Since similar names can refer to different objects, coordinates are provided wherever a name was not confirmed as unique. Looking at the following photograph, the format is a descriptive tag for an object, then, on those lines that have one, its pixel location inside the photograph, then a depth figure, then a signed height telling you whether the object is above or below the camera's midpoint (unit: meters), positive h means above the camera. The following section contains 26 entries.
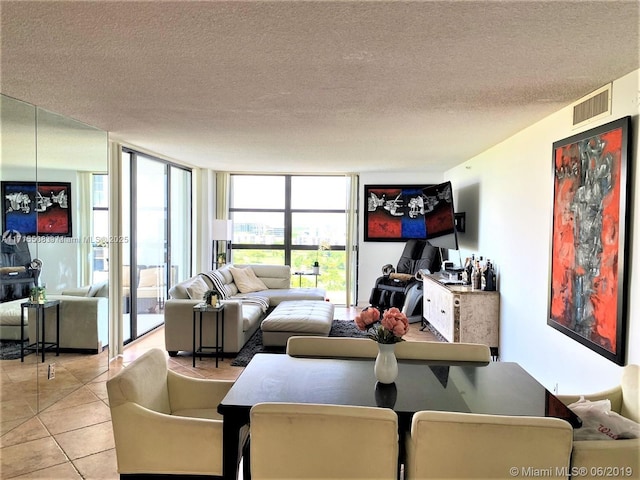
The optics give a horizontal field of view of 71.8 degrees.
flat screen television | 5.50 +0.18
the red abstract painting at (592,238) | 2.54 -0.04
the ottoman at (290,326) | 5.13 -1.13
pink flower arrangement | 2.25 -0.49
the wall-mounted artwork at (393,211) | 8.08 +0.34
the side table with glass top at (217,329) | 4.78 -1.12
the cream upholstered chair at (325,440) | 1.66 -0.80
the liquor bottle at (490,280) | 4.87 -0.55
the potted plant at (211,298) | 4.82 -0.76
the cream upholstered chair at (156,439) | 2.02 -0.97
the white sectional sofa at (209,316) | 4.96 -1.04
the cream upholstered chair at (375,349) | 2.70 -0.74
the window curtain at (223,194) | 8.17 +0.63
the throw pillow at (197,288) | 5.25 -0.74
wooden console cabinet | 4.79 -0.95
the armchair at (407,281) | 6.96 -0.86
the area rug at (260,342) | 4.87 -1.42
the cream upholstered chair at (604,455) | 1.67 -0.85
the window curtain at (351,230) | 8.06 -0.01
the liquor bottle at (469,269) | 5.45 -0.49
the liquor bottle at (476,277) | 5.04 -0.54
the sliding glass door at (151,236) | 5.56 -0.12
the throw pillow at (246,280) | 6.89 -0.83
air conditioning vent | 2.74 +0.82
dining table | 1.96 -0.78
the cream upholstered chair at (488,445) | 1.59 -0.78
